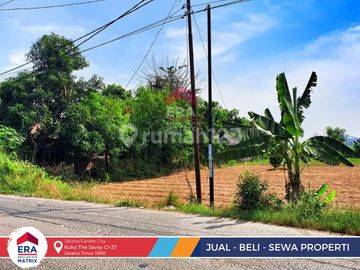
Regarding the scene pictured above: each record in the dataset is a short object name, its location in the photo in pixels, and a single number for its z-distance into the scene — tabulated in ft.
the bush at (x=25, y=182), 63.77
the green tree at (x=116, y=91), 133.69
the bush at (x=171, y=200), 50.24
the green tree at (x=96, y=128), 96.99
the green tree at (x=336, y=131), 214.90
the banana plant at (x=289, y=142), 42.75
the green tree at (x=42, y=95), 100.12
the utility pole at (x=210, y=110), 50.96
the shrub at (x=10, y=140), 89.30
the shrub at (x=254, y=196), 42.96
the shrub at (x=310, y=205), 36.93
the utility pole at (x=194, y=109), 53.47
